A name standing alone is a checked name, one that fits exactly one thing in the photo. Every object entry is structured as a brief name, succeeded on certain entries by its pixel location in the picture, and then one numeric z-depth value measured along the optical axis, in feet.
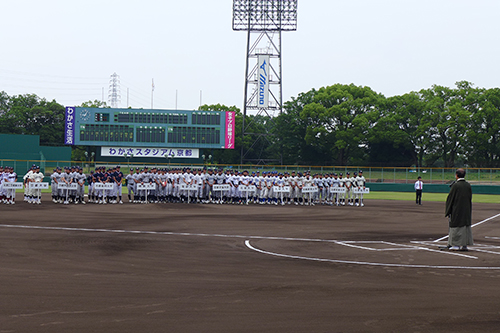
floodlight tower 210.18
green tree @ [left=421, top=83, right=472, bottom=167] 224.33
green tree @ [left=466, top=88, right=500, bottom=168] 219.57
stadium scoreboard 195.00
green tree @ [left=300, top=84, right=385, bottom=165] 238.27
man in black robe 38.58
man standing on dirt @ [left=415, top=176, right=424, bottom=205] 103.14
